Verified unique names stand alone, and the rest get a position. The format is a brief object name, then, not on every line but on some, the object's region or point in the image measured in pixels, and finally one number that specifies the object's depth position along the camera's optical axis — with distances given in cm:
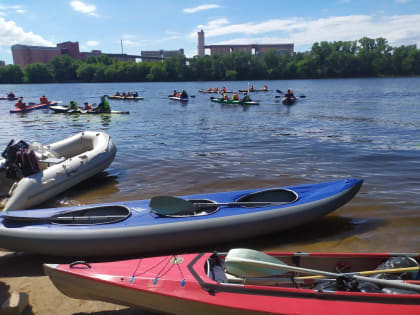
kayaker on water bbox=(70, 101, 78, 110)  2291
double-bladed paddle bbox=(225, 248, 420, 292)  333
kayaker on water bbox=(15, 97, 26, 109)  2422
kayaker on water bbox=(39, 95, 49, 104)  2561
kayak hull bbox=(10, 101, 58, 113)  2386
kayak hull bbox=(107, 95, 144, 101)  3030
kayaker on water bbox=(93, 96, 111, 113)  2135
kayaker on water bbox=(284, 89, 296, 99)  2652
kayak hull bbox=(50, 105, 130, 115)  2167
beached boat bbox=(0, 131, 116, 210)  645
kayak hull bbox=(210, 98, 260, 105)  2544
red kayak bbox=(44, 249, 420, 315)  304
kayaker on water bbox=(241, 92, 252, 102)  2575
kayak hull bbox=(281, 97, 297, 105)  2641
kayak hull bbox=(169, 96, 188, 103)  3023
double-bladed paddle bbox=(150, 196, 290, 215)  515
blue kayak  472
